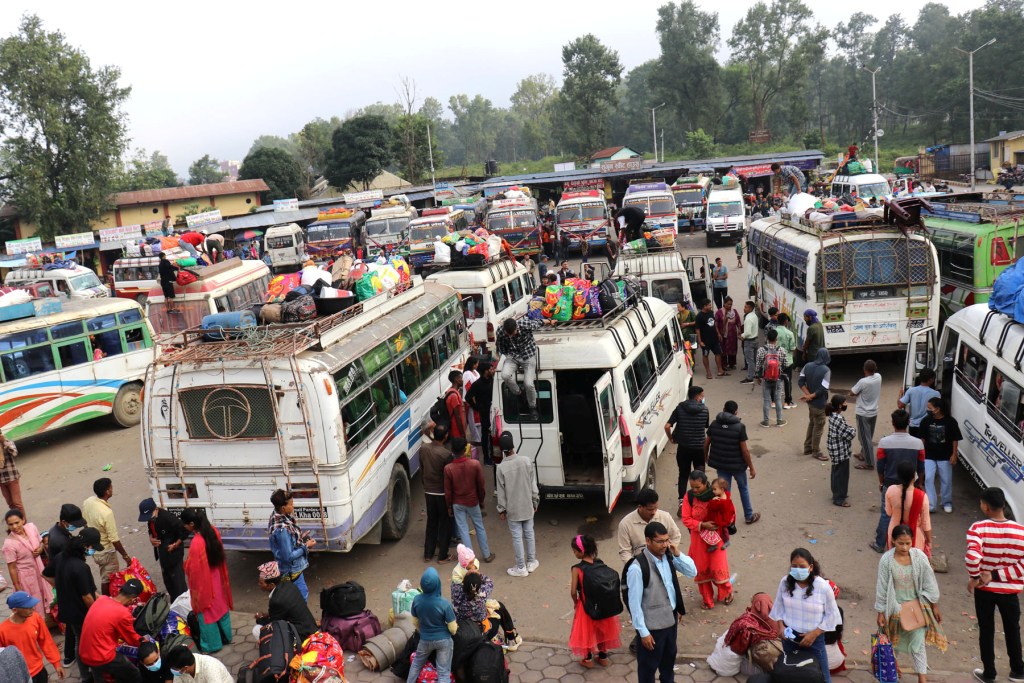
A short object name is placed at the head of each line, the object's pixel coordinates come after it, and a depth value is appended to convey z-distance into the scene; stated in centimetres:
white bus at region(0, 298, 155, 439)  1381
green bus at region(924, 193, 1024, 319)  1377
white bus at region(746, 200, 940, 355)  1342
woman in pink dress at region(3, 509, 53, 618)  824
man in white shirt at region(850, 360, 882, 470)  997
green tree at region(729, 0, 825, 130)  7681
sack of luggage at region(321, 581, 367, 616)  748
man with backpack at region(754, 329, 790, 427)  1222
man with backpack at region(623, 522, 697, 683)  589
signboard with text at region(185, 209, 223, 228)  4125
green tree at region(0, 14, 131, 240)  4803
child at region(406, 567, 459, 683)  620
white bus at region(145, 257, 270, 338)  1775
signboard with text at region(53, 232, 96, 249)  3894
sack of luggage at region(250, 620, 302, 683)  607
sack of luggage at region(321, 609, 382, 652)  743
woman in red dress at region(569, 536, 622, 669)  648
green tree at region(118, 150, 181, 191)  5779
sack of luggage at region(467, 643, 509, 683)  634
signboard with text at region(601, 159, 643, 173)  5400
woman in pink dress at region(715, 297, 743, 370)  1535
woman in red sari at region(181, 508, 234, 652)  748
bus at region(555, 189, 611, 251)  3153
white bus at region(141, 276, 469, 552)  806
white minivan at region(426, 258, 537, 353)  1623
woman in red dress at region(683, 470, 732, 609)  761
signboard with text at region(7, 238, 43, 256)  3569
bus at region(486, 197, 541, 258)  3019
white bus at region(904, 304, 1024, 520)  762
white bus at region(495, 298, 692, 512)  886
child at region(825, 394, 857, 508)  927
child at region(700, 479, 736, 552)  754
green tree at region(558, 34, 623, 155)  7744
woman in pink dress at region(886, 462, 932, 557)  700
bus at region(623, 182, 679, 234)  3134
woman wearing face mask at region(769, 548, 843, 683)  572
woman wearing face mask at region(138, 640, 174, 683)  618
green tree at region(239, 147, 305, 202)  6731
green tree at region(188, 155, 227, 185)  9919
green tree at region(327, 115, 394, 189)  6831
